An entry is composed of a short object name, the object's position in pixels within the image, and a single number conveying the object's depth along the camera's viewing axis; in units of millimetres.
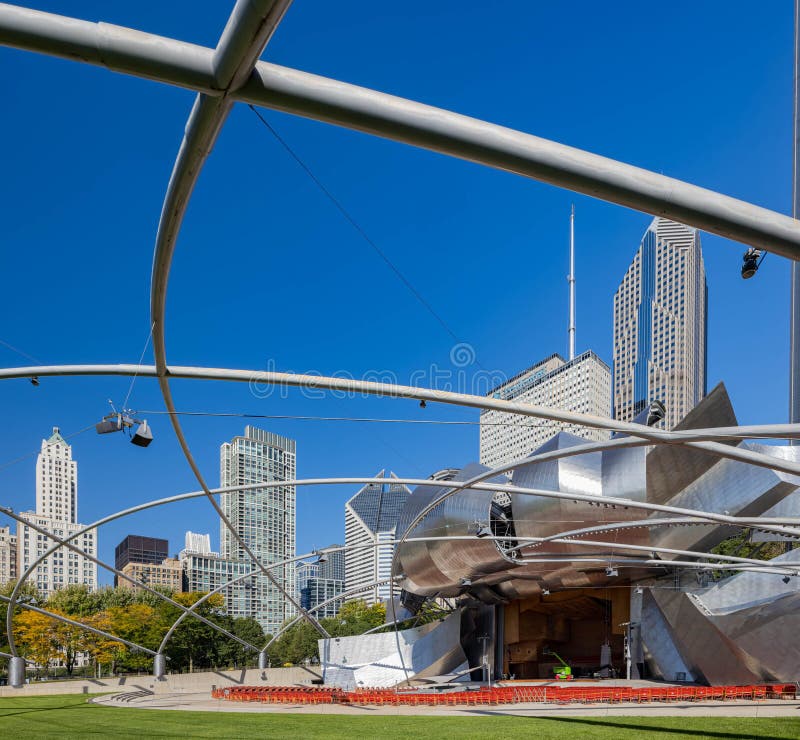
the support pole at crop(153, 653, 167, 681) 44516
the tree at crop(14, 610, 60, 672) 54875
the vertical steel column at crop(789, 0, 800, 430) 50094
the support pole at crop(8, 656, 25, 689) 38500
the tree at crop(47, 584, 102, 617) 62562
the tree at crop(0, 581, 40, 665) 56219
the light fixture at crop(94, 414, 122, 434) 13570
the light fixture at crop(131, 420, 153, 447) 13547
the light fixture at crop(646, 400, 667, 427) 29466
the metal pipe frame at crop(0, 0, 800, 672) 4086
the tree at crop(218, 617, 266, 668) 69375
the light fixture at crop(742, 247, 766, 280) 7660
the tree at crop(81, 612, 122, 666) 57375
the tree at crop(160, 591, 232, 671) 63125
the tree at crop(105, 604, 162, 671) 60309
